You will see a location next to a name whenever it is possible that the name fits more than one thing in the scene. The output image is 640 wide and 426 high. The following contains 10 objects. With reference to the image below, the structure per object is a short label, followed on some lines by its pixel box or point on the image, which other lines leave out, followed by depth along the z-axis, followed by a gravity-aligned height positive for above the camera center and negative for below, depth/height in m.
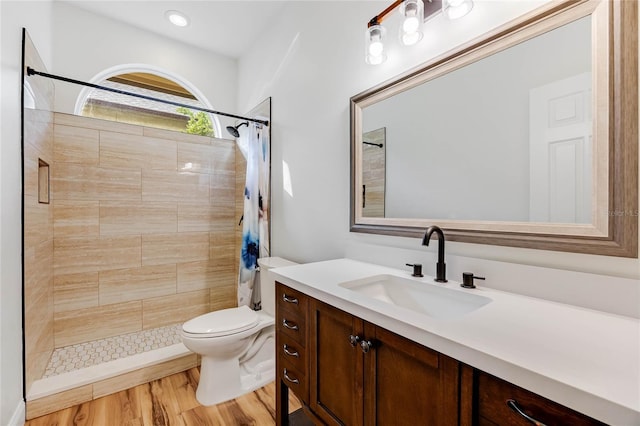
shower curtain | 2.36 -0.07
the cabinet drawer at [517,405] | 0.50 -0.38
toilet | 1.71 -0.87
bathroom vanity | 0.52 -0.33
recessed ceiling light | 2.38 +1.69
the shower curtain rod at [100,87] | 1.67 +0.87
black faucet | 1.12 -0.20
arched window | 2.54 +1.05
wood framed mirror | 0.79 +0.28
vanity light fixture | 1.10 +0.83
